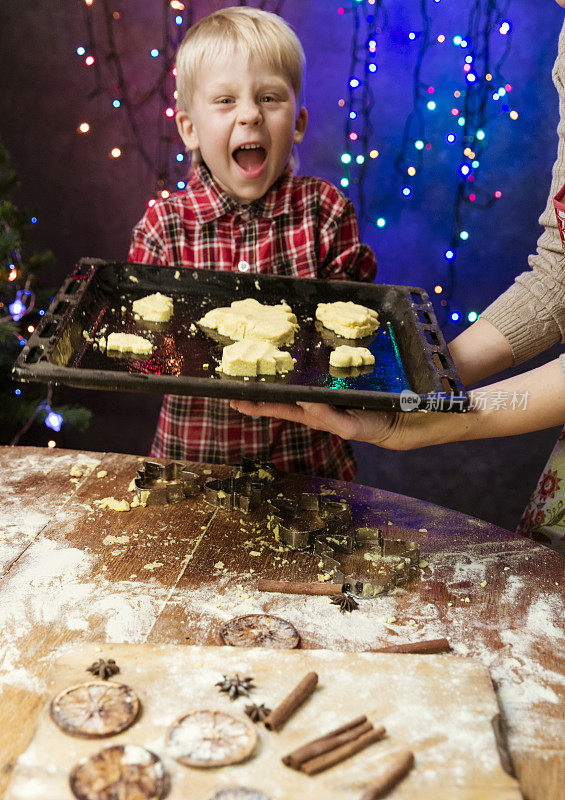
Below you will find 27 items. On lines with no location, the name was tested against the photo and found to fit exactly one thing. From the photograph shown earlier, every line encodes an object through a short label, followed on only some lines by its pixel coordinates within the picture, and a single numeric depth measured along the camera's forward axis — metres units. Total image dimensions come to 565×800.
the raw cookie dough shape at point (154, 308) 1.81
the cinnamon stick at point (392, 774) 0.88
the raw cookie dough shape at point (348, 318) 1.77
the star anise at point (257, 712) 0.98
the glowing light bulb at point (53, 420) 3.03
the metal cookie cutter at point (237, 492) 1.68
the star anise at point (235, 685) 1.03
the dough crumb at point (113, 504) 1.65
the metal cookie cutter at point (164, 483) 1.68
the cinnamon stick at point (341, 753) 0.91
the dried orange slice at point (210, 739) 0.92
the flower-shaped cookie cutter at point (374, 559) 1.38
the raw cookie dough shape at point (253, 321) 1.73
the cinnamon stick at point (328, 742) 0.92
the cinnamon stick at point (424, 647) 1.21
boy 2.05
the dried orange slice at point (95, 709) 0.95
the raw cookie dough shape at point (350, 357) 1.65
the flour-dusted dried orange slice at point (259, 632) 1.22
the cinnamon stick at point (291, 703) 0.98
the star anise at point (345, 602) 1.34
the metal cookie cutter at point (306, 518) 1.54
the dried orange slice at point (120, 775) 0.86
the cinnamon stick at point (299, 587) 1.38
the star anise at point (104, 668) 1.06
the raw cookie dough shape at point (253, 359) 1.59
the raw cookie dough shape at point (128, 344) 1.65
